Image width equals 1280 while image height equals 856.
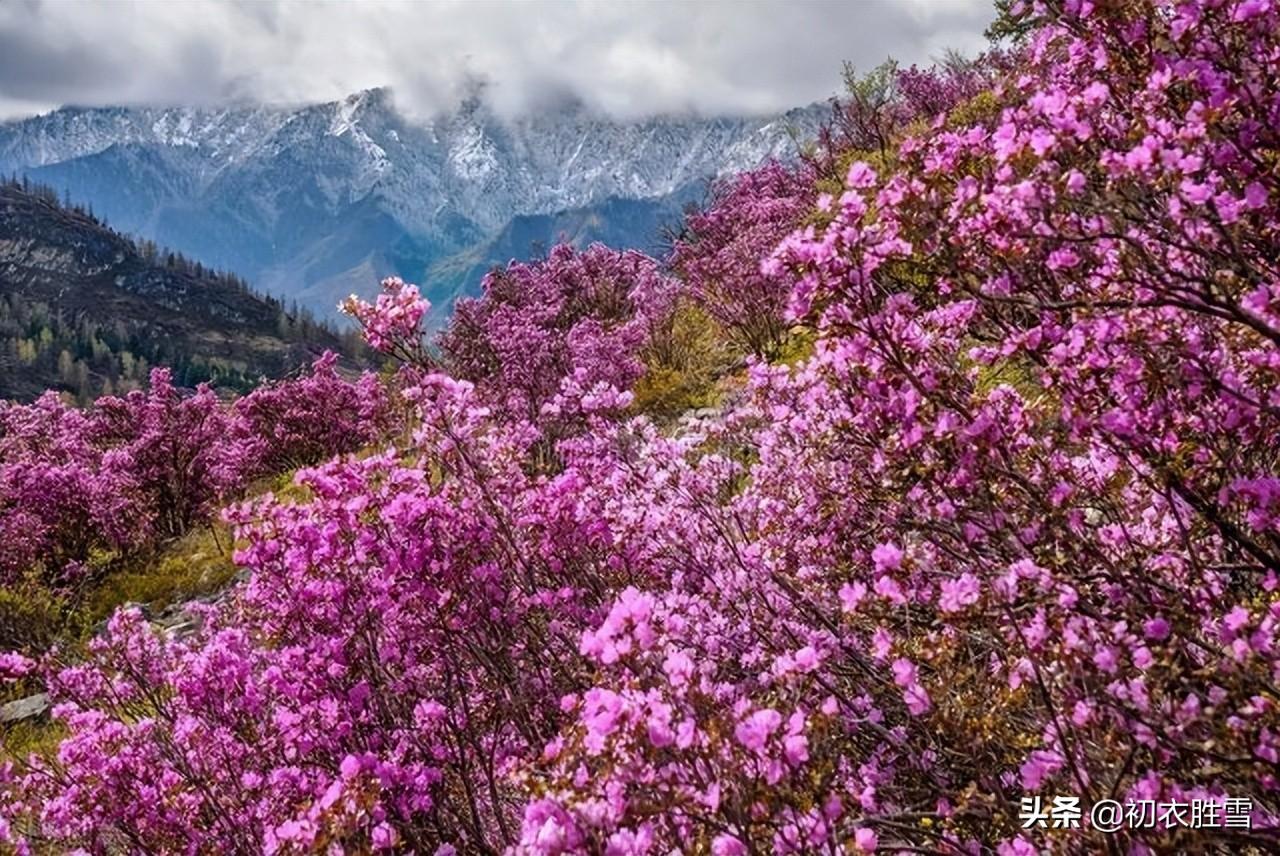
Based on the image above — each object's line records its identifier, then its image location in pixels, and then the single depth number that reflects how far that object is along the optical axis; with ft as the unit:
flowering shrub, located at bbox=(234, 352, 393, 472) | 61.00
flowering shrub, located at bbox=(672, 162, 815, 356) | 51.39
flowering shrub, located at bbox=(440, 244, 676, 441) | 42.57
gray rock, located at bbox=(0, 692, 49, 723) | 37.27
